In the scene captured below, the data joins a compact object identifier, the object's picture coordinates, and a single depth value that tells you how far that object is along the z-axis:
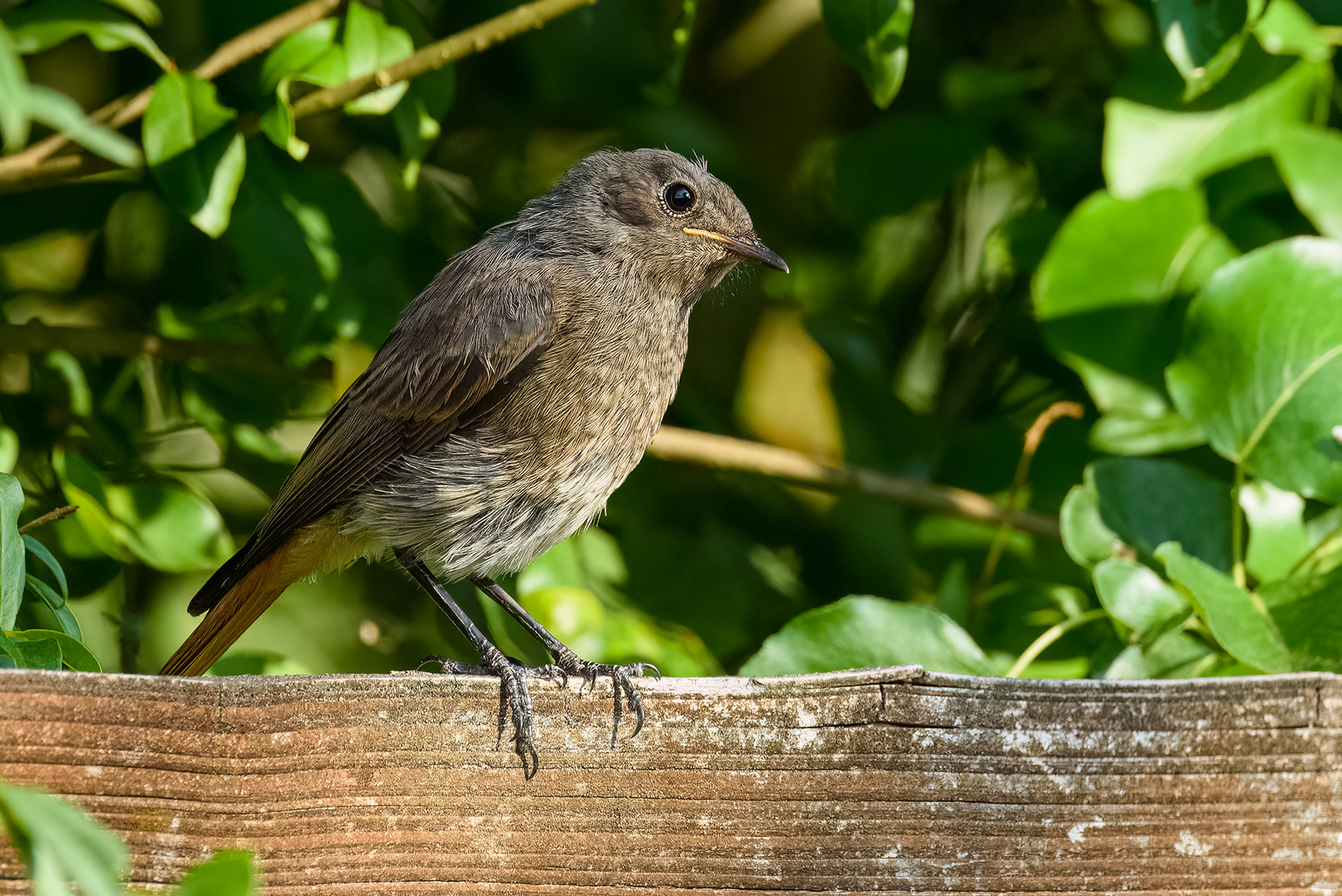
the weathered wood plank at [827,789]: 3.17
